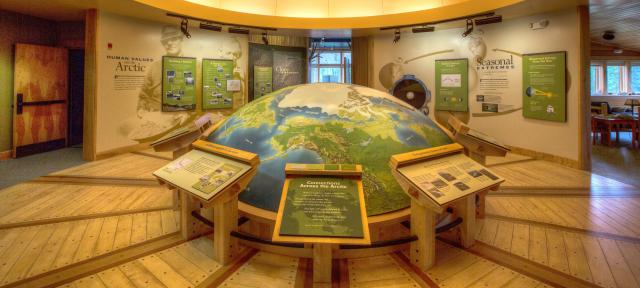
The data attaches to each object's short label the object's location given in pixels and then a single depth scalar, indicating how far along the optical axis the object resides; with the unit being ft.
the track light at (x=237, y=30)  27.30
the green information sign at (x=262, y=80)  31.96
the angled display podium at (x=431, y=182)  7.53
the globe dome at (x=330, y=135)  9.94
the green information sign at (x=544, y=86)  20.59
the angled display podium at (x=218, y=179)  7.68
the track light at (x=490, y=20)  22.69
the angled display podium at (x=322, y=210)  6.43
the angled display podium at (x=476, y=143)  11.21
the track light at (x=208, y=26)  25.11
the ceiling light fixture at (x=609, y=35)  34.53
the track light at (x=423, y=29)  26.17
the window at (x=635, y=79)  49.18
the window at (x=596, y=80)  49.37
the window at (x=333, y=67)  46.85
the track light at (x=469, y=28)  24.09
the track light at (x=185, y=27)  24.43
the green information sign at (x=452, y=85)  26.53
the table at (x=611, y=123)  29.12
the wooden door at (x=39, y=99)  22.08
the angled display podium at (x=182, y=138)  11.17
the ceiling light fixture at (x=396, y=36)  28.48
